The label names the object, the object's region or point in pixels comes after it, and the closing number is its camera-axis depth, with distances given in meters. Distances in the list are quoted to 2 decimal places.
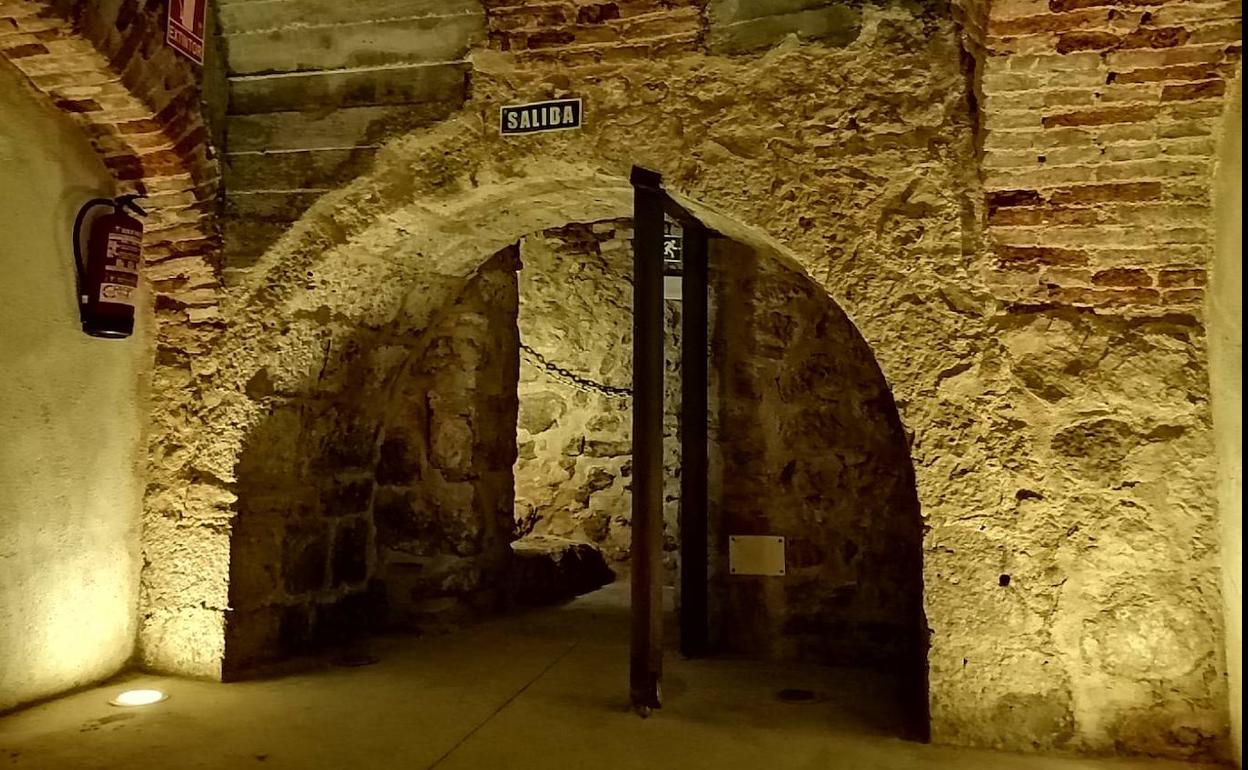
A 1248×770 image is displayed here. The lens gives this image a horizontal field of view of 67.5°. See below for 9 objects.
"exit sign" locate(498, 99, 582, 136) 2.80
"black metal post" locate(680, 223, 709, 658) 3.46
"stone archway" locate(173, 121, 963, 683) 2.99
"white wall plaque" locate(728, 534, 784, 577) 3.45
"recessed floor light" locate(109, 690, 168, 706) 2.79
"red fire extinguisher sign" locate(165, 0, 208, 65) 2.90
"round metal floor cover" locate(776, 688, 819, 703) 2.94
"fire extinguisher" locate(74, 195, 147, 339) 2.89
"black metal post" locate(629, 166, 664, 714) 2.81
